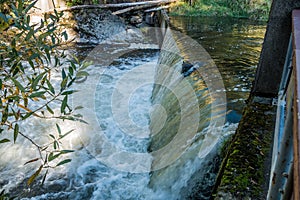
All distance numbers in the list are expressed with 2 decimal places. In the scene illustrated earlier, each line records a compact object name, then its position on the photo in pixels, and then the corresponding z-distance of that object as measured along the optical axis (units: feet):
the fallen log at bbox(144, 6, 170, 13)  37.58
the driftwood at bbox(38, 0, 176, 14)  36.80
